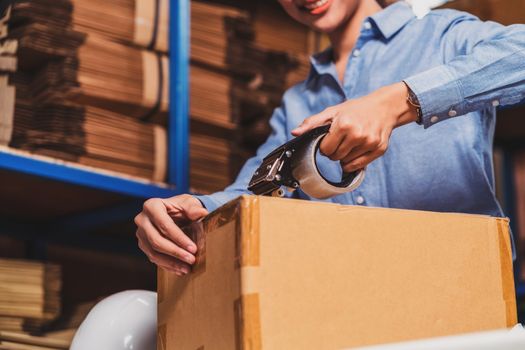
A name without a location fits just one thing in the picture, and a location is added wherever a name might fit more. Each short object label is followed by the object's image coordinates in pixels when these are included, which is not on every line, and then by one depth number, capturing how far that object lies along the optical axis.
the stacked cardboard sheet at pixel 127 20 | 1.86
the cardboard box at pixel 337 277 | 0.99
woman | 1.13
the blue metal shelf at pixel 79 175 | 1.66
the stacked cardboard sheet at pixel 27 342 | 1.63
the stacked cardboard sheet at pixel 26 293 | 1.74
